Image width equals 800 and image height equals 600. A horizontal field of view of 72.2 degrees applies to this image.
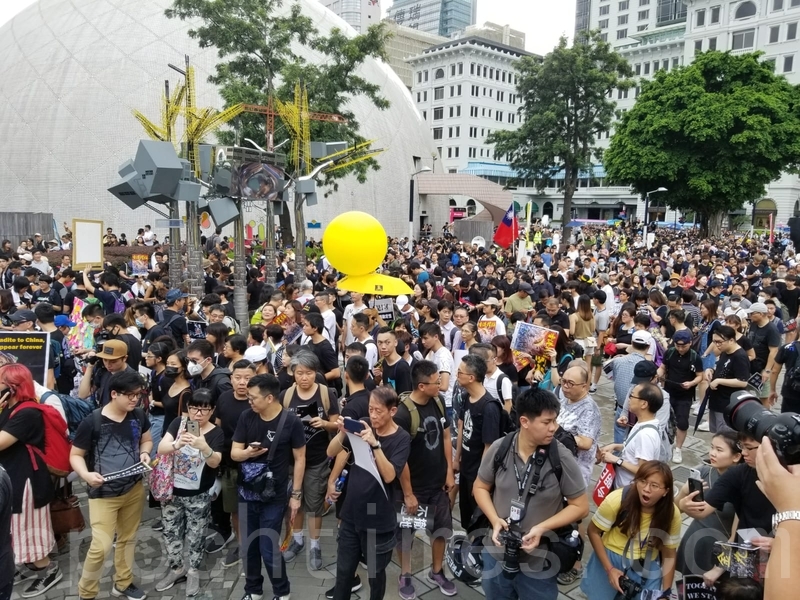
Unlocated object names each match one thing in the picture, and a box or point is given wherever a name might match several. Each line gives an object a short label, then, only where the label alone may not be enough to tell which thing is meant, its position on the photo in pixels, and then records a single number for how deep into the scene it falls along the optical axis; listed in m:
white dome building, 31.86
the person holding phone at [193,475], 3.84
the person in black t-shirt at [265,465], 3.79
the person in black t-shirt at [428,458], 3.94
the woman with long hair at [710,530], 3.03
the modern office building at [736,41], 46.44
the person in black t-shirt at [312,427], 4.28
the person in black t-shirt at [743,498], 2.86
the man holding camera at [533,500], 2.95
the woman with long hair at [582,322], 8.18
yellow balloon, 7.48
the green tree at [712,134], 30.39
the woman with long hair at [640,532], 3.00
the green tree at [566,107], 29.28
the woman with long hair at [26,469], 3.66
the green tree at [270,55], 17.23
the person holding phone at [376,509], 3.48
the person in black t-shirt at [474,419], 4.09
